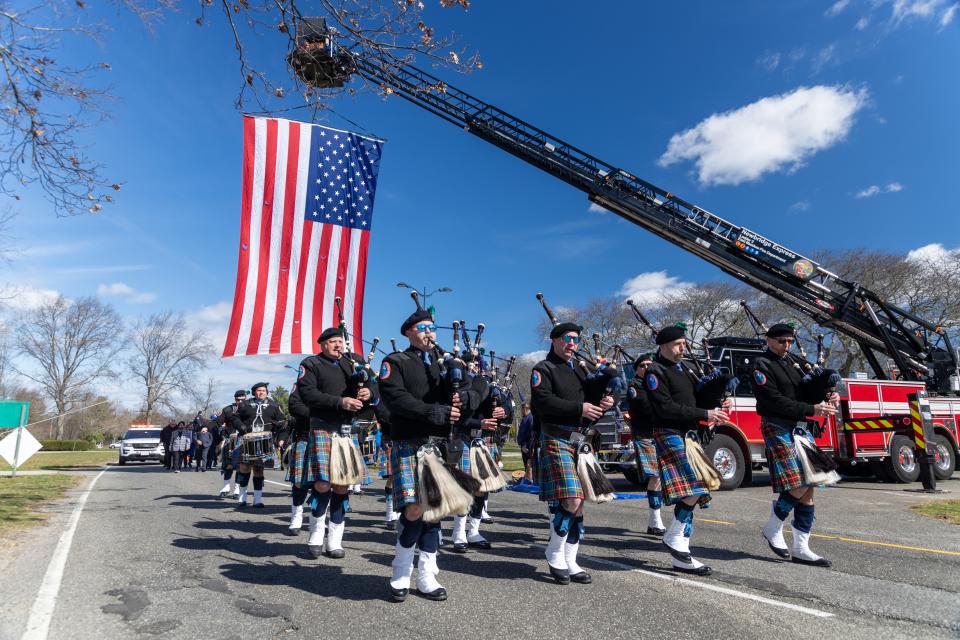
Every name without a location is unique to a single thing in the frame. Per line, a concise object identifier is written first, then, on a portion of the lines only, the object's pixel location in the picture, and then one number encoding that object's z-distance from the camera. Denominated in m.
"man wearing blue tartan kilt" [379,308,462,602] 4.20
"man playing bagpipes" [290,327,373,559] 5.74
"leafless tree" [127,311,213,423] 53.91
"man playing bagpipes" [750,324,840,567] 5.31
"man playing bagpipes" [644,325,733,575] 4.96
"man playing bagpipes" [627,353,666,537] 6.34
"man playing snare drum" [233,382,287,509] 9.51
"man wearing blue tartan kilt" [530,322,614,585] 4.66
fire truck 11.64
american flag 9.87
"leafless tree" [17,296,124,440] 50.97
